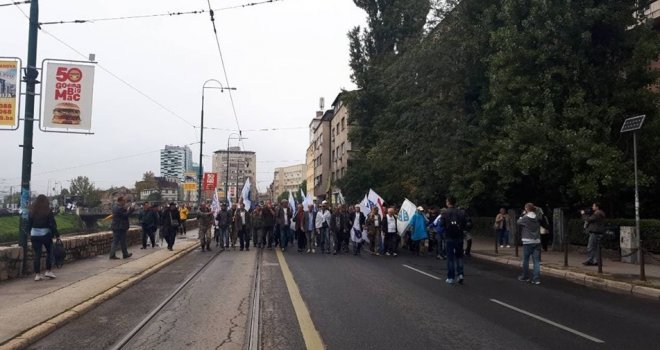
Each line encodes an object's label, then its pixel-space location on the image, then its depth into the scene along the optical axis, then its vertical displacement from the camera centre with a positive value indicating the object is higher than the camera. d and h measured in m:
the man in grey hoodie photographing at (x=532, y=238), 12.34 -0.45
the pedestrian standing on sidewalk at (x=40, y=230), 11.18 -0.36
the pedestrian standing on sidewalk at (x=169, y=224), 19.11 -0.37
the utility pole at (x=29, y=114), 12.36 +2.19
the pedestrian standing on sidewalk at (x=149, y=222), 19.31 -0.31
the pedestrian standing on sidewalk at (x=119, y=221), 15.40 -0.22
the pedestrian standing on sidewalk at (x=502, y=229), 22.09 -0.46
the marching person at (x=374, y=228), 19.27 -0.42
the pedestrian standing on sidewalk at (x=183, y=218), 28.47 -0.23
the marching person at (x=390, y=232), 19.05 -0.55
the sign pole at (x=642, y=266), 11.85 -1.02
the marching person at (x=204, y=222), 19.88 -0.29
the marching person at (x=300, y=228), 19.80 -0.46
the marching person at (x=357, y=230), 19.06 -0.49
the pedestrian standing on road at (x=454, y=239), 11.85 -0.48
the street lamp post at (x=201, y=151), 33.59 +3.95
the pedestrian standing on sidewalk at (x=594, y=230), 15.04 -0.31
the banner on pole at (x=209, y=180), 39.94 +2.47
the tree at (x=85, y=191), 104.64 +4.48
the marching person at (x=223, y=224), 20.88 -0.37
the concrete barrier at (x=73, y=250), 11.23 -0.98
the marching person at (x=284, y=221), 20.08 -0.23
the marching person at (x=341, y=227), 19.53 -0.41
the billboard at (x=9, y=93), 11.95 +2.56
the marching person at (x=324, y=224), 19.38 -0.30
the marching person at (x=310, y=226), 19.77 -0.39
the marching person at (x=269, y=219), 20.05 -0.16
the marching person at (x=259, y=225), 20.22 -0.38
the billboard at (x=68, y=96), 12.58 +2.65
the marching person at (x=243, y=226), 20.70 -0.44
